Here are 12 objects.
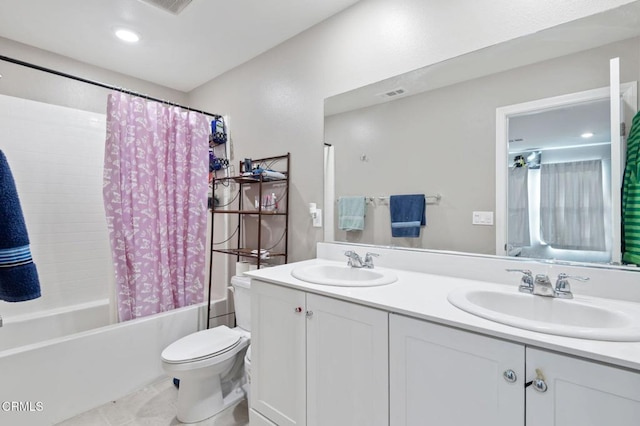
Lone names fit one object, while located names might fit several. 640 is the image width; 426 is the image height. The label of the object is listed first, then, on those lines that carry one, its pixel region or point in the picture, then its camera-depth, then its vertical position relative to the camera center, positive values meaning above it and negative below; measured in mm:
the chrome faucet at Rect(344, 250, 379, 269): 1651 -262
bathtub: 1617 -917
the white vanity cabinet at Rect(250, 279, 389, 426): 1101 -616
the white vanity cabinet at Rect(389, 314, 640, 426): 709 -468
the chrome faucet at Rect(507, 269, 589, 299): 1086 -270
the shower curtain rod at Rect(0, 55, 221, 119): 1661 +852
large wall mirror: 1153 +388
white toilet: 1638 -874
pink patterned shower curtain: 2055 +87
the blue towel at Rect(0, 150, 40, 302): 1049 -128
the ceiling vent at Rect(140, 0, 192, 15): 1766 +1260
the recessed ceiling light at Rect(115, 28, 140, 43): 2090 +1279
